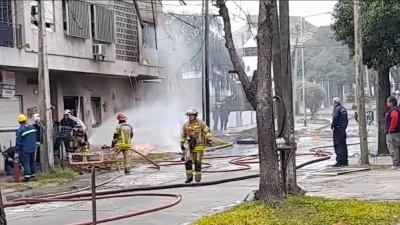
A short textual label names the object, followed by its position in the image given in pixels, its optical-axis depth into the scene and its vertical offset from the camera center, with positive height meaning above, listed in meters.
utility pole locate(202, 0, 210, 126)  29.42 +1.64
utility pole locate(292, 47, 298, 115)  51.98 +3.33
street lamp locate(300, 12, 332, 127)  65.65 +7.33
